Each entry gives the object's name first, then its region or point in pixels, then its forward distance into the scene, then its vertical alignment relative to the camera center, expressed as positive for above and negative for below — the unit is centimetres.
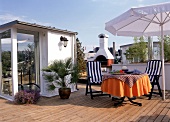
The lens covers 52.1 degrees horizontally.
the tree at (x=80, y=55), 1102 +46
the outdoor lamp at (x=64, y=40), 648 +84
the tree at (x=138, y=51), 1059 +70
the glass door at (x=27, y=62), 579 +2
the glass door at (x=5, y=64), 557 -4
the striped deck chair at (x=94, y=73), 552 -37
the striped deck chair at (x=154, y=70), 531 -28
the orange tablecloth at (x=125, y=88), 425 -66
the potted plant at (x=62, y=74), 543 -38
